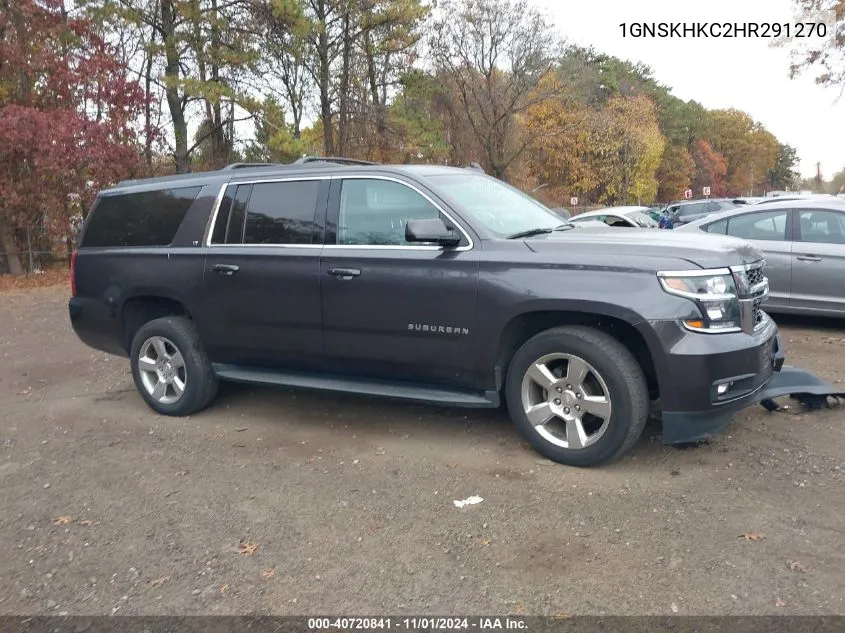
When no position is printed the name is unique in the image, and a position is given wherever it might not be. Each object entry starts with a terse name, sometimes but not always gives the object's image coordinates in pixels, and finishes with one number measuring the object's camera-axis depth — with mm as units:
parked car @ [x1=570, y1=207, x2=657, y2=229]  16828
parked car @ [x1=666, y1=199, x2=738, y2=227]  23016
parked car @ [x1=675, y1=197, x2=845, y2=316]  7941
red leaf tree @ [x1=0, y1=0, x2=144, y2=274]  16047
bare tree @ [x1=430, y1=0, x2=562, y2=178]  32656
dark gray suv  4102
